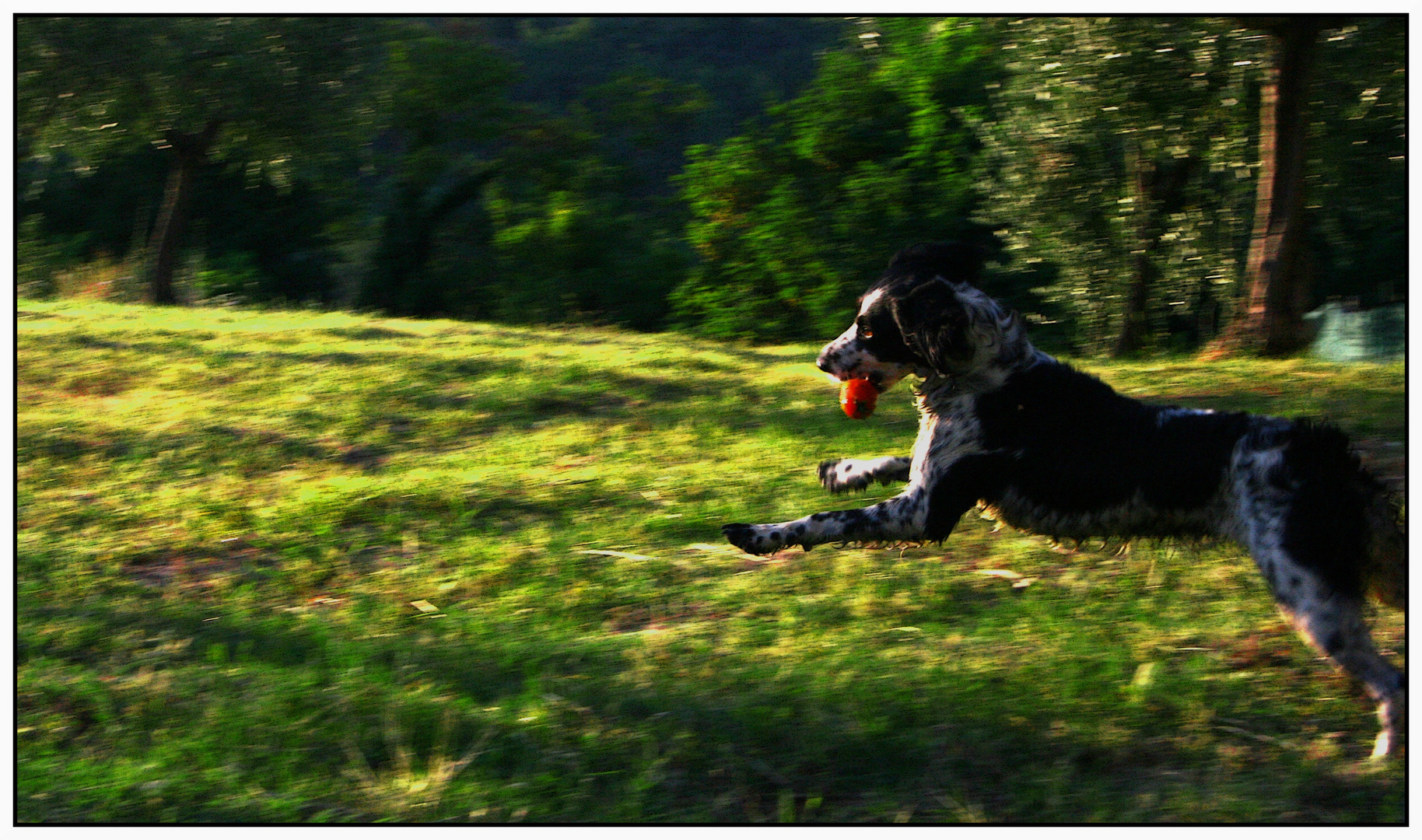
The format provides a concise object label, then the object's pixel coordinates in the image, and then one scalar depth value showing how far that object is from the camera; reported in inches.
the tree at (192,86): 649.6
